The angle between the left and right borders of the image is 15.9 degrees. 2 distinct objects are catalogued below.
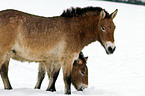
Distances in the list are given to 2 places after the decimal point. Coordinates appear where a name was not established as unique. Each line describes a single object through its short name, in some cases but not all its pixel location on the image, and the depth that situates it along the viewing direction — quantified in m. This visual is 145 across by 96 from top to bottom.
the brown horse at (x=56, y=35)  12.78
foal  16.13
